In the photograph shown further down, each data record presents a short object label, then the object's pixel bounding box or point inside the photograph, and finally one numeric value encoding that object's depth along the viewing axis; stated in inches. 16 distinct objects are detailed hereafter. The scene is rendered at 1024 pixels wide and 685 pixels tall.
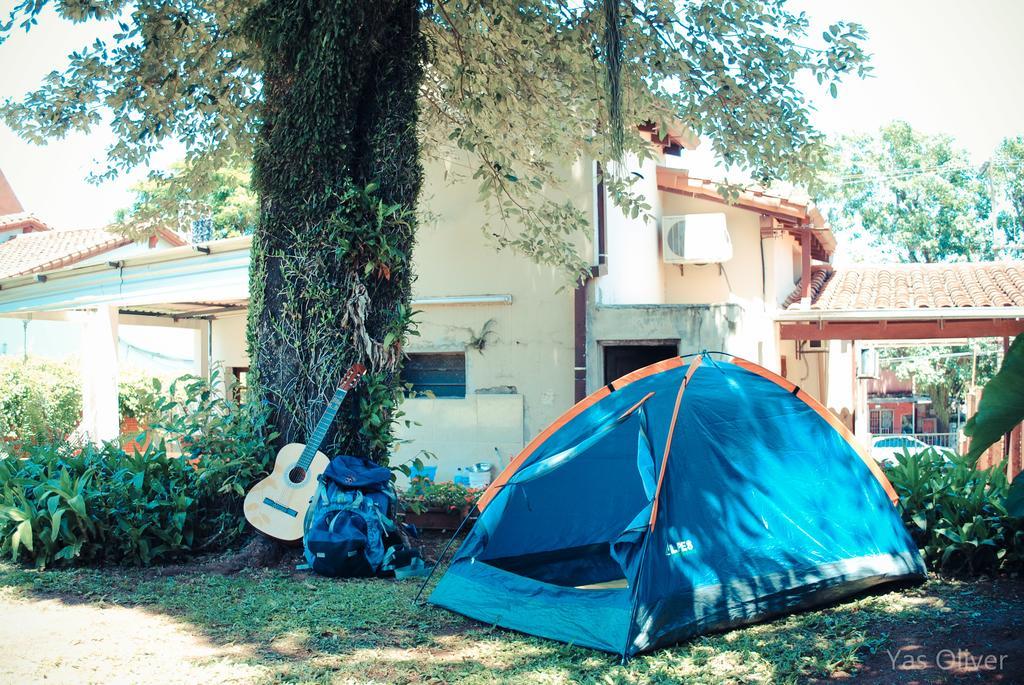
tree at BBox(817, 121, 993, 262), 1031.0
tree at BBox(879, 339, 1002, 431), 1023.0
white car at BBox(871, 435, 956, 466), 676.2
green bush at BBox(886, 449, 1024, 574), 239.9
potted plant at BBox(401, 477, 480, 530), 323.0
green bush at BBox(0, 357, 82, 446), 625.3
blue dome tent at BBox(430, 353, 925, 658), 194.7
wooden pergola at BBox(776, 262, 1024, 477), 449.7
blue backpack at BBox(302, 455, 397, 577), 251.9
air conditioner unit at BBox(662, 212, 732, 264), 490.9
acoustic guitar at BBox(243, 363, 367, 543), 266.7
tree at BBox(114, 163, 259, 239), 374.0
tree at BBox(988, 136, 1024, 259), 1005.2
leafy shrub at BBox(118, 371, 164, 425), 816.3
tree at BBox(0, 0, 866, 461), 273.3
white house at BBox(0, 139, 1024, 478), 410.6
